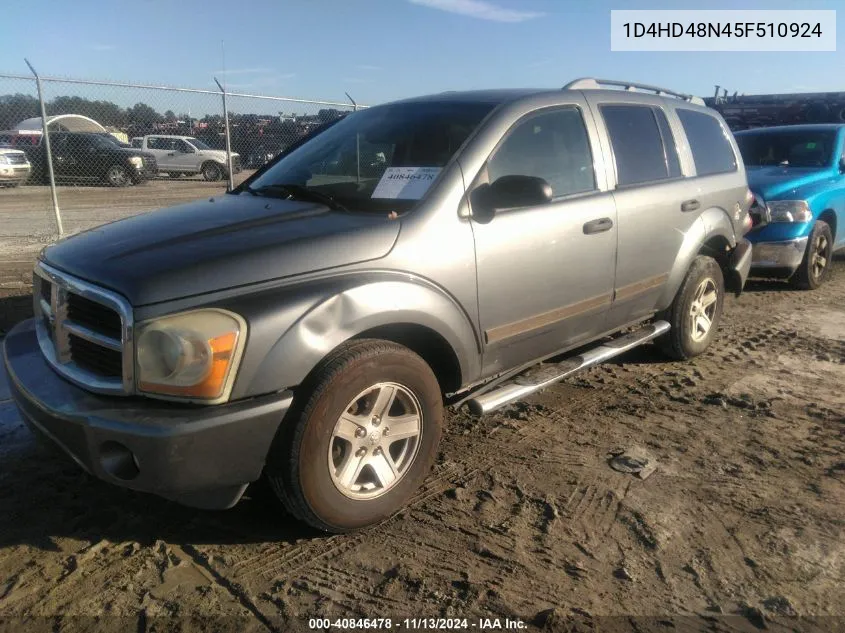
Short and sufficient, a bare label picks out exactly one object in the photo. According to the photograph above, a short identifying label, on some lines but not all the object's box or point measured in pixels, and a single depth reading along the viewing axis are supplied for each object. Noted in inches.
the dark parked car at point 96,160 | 722.8
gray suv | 97.6
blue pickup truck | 282.2
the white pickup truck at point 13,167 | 708.0
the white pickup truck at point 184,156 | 914.7
